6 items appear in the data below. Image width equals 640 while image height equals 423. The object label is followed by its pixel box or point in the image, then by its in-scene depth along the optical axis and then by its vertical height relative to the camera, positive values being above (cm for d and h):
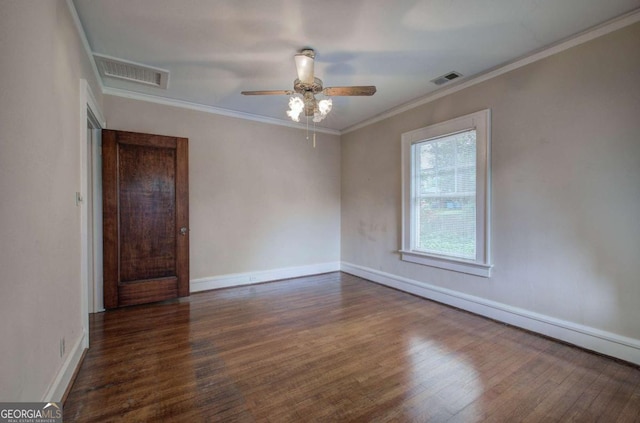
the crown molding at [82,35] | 215 +153
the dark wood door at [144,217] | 338 -6
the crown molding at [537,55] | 229 +149
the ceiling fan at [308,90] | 256 +113
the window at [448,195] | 323 +20
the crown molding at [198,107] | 362 +152
